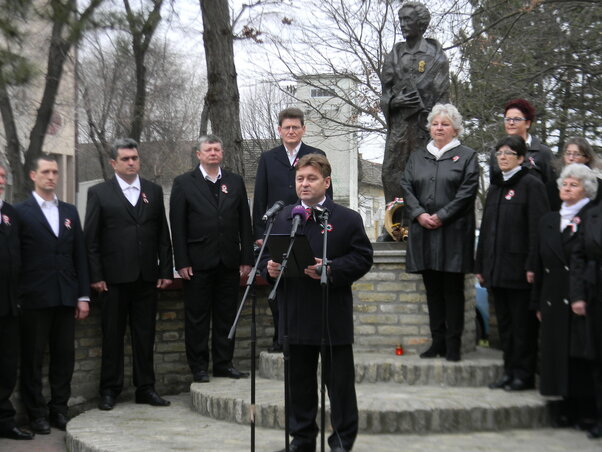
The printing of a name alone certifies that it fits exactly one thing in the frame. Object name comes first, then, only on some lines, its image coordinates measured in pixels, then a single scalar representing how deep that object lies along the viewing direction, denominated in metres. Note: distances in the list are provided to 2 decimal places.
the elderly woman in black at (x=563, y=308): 6.71
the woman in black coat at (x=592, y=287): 6.45
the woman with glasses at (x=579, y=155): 7.23
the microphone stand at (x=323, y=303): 4.94
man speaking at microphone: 5.51
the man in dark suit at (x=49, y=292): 7.17
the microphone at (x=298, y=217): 5.02
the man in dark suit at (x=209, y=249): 8.00
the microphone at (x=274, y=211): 5.18
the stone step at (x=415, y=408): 6.55
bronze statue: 8.56
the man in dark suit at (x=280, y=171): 7.84
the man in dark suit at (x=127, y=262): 7.66
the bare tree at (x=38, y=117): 11.77
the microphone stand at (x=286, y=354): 4.98
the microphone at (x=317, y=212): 5.49
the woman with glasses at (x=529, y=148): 7.63
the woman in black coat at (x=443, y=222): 7.54
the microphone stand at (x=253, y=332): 4.94
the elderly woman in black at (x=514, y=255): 7.27
